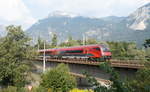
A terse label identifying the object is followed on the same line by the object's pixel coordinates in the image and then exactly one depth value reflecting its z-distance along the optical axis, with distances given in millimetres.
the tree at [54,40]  109562
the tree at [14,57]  30469
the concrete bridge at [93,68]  22928
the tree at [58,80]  24844
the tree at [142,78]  12052
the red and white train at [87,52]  36162
